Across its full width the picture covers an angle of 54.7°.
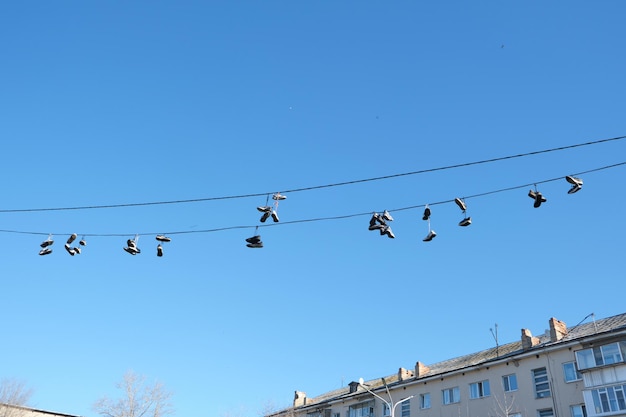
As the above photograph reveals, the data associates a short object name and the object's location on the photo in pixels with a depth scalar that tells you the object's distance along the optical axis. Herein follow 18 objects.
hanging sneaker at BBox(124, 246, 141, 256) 14.88
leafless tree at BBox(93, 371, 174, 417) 47.59
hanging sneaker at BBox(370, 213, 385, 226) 13.65
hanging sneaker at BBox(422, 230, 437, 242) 14.11
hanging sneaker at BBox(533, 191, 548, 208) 12.97
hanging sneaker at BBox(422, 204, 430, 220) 13.80
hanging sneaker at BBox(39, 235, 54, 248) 15.16
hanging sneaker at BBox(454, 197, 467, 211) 13.69
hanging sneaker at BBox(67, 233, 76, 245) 15.29
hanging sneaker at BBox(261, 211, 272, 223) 14.15
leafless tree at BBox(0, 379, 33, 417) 44.28
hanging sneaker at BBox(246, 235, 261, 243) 14.09
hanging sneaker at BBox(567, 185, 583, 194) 12.52
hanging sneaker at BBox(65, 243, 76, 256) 15.00
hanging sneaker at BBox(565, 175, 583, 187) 12.59
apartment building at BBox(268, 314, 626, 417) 28.05
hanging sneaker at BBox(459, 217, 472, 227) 13.88
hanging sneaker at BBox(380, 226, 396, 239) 13.59
